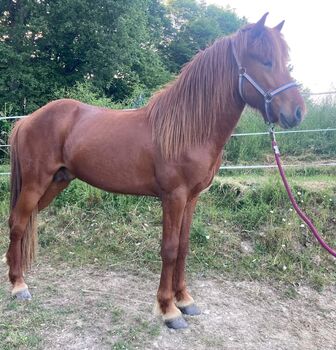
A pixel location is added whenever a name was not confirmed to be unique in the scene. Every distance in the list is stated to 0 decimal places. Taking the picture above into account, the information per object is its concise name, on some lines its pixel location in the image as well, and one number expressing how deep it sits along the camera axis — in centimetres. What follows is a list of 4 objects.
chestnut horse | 265
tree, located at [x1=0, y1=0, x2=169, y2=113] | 1464
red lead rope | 256
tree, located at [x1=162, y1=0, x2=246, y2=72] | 2573
